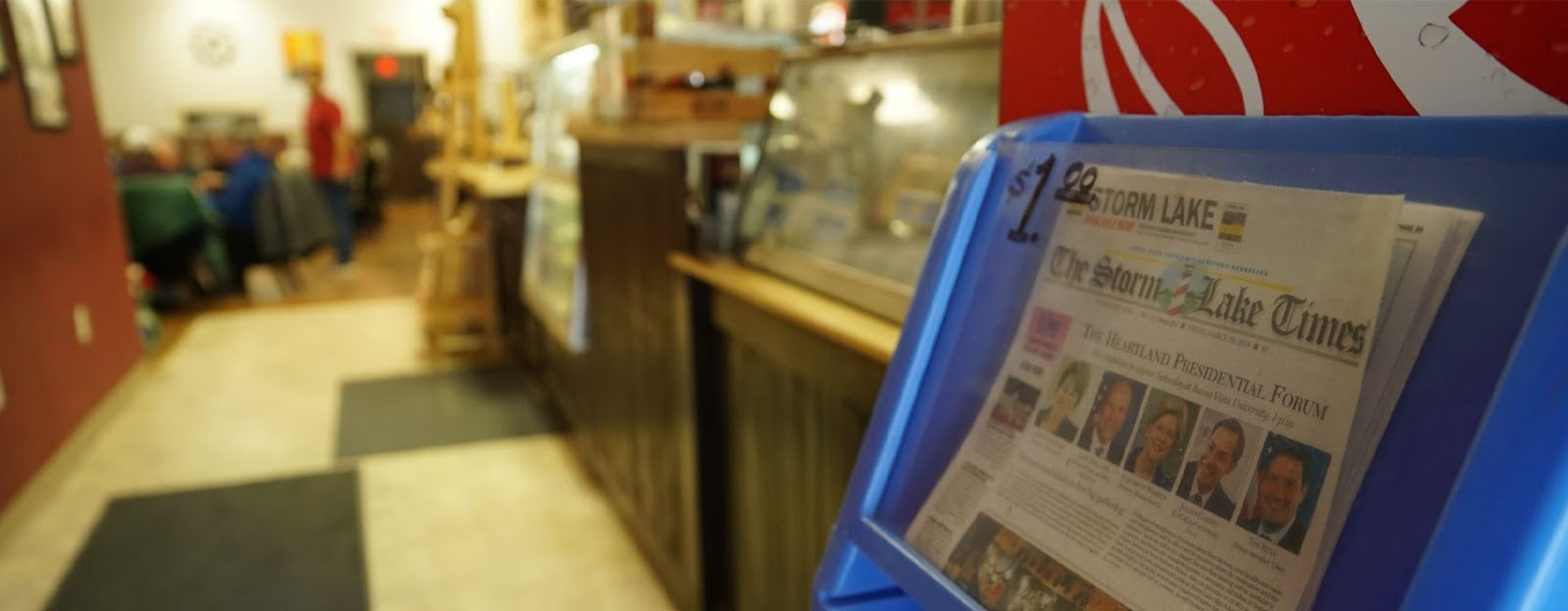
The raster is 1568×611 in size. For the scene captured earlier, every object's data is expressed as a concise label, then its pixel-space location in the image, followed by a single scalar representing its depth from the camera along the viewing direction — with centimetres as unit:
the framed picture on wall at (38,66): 329
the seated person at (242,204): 652
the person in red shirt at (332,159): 729
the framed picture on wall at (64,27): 371
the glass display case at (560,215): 321
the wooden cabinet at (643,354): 219
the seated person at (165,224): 565
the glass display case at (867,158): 151
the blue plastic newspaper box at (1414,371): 45
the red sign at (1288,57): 70
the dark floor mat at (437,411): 374
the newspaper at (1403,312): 56
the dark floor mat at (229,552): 251
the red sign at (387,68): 1094
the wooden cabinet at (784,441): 153
